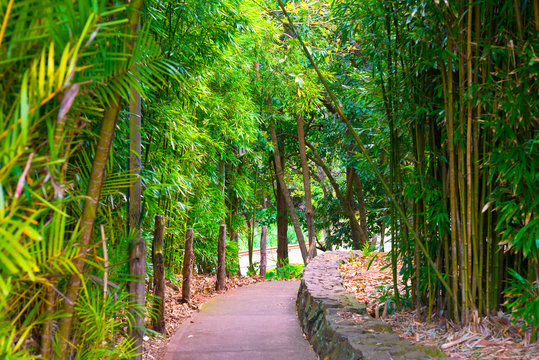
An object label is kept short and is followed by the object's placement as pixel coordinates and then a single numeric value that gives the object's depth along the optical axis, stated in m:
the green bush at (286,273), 10.29
